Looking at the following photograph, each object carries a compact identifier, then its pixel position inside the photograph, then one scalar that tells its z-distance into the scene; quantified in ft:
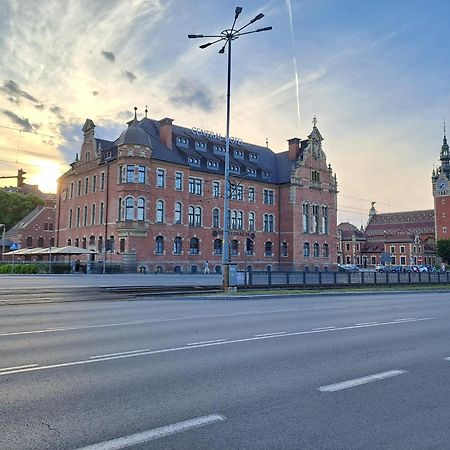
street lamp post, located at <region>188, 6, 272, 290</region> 79.10
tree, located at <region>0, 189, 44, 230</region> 297.53
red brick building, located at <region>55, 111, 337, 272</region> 172.55
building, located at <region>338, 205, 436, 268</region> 424.46
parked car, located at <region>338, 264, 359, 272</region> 235.17
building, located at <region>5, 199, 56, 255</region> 287.07
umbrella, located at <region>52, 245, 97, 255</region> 153.60
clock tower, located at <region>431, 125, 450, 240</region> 408.87
